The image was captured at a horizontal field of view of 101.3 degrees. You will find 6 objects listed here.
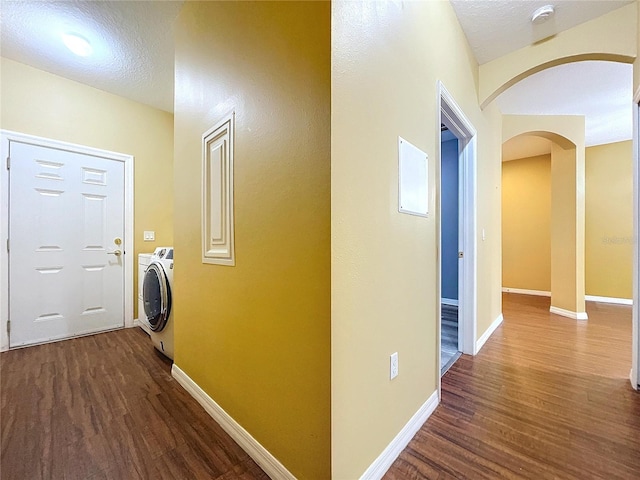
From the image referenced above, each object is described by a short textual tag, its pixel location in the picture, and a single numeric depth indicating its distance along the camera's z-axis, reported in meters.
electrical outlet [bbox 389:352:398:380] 1.20
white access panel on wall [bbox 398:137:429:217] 1.26
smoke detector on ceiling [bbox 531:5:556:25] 1.76
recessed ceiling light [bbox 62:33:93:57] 2.07
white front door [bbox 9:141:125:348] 2.40
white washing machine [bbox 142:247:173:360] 2.09
